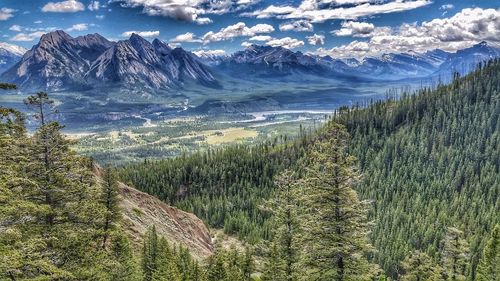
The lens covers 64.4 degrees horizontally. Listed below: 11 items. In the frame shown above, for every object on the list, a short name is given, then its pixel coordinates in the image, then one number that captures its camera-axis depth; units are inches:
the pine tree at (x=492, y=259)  2878.9
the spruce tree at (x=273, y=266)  1572.3
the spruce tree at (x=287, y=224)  1497.3
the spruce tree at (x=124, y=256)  2027.4
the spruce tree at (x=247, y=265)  2374.5
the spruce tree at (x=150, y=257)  2440.9
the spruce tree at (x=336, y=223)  1169.4
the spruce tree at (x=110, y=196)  2197.3
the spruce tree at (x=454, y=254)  3150.1
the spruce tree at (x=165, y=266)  2061.1
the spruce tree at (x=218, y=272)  2137.1
